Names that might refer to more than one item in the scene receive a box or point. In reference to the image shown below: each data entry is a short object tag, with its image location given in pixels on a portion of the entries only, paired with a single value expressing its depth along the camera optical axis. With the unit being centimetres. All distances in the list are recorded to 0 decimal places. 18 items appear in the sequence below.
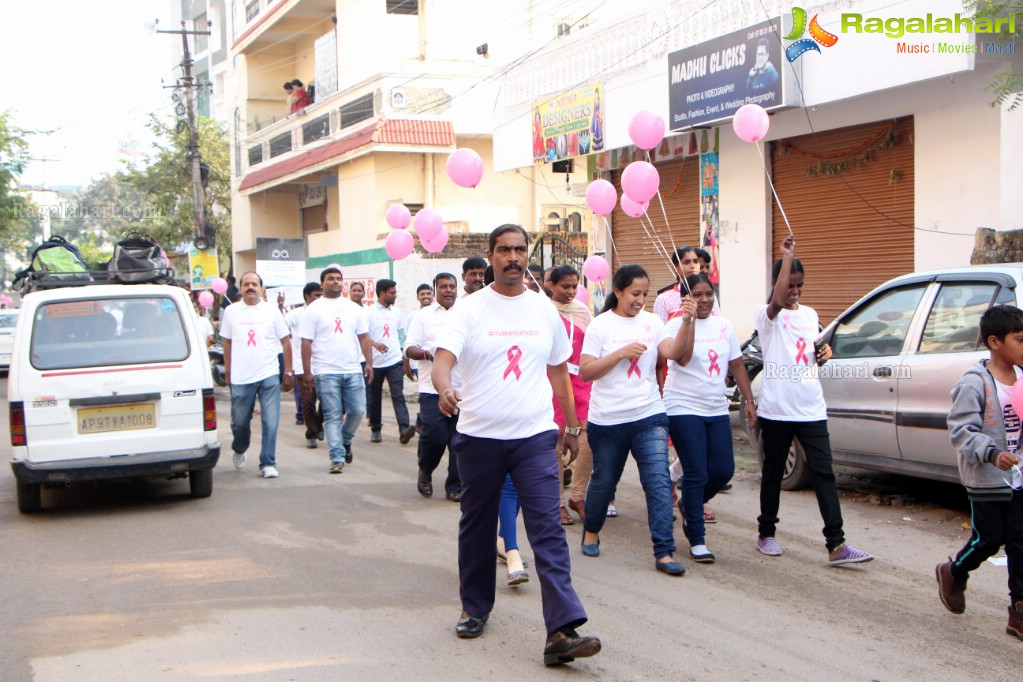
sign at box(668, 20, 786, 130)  1243
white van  777
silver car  702
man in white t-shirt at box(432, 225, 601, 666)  474
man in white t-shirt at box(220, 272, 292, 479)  961
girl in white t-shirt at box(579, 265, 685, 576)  611
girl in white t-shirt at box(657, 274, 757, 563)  633
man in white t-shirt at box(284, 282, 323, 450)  1119
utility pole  2866
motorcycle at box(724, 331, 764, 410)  962
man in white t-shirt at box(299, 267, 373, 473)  995
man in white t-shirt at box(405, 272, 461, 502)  823
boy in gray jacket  479
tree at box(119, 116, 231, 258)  3853
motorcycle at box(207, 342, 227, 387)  1916
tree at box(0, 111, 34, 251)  3109
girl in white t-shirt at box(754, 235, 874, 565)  617
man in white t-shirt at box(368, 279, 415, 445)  1163
